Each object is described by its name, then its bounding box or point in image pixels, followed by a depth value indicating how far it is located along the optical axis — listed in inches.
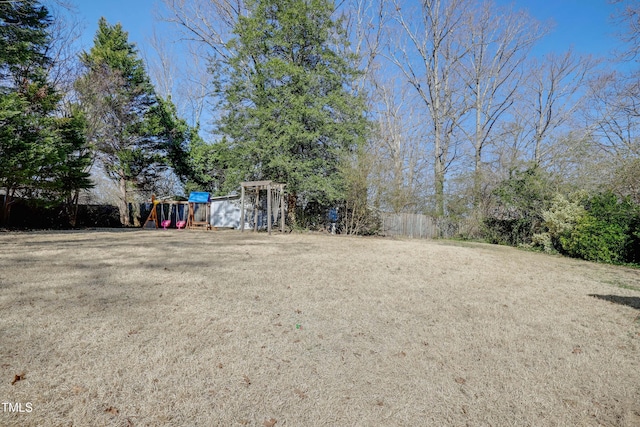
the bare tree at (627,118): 428.5
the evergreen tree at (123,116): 650.2
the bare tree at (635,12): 362.9
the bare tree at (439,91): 800.9
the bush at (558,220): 393.1
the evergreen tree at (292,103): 542.6
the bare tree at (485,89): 824.9
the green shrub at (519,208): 476.7
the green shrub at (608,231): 343.9
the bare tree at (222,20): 698.2
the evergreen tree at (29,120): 403.2
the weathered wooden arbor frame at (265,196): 503.5
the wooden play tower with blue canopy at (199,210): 645.9
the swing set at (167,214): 665.6
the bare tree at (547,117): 839.1
